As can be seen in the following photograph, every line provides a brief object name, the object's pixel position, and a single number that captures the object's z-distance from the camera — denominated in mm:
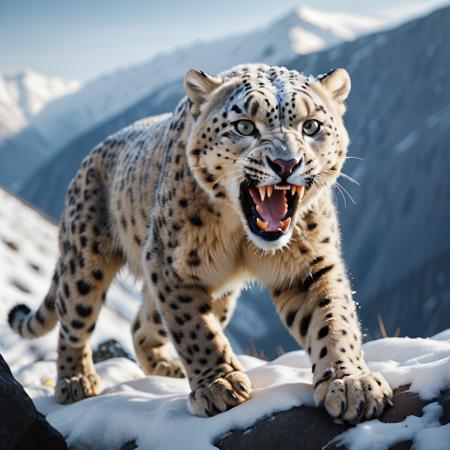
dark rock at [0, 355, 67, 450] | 4328
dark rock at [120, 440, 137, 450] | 4715
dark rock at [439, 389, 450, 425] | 3821
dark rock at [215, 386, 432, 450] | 4020
